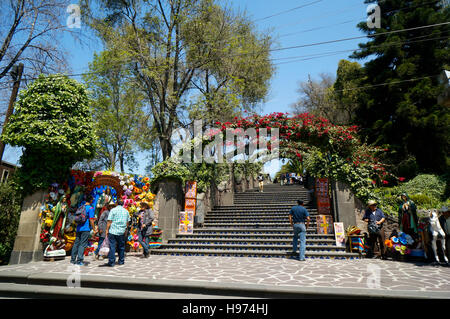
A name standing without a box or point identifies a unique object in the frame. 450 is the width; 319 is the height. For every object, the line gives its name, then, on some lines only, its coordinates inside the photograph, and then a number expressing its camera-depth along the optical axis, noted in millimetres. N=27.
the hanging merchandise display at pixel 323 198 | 10742
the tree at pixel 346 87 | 19578
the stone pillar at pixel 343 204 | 9227
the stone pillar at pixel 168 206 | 10281
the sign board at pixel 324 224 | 9557
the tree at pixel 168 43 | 14297
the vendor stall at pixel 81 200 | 8039
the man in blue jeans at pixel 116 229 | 6668
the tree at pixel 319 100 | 26591
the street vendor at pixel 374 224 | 7863
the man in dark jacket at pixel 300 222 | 7578
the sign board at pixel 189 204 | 11036
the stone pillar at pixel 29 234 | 7703
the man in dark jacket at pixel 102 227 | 7879
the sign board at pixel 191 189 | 11086
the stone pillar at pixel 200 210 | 11561
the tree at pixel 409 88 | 15250
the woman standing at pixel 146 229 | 8461
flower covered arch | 9500
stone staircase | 8562
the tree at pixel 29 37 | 10406
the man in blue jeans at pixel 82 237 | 6693
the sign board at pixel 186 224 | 10584
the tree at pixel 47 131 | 7750
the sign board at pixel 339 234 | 8625
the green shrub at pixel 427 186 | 12336
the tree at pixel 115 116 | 20705
